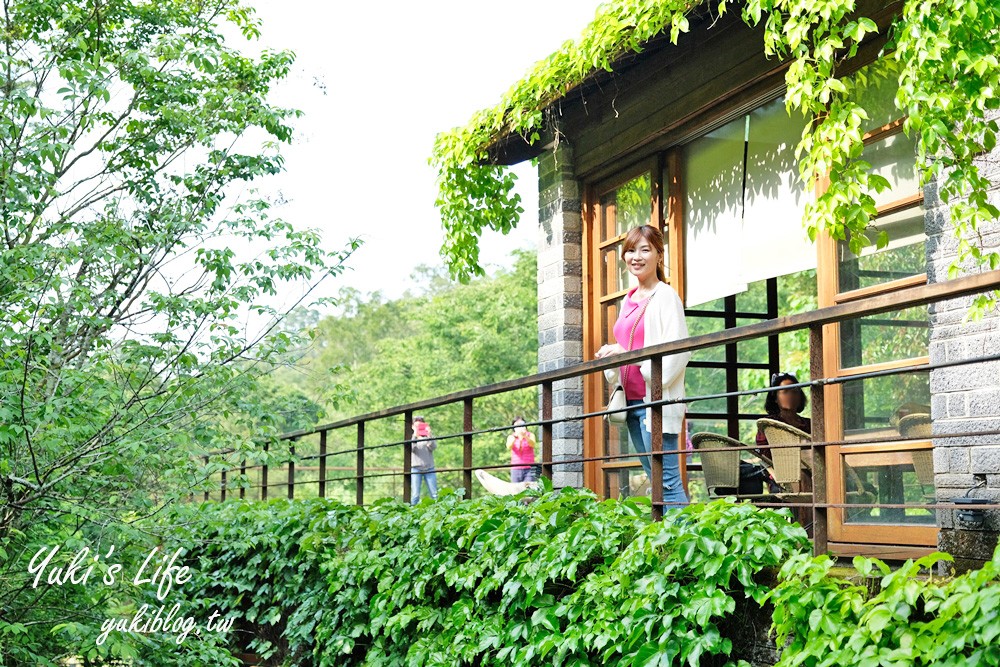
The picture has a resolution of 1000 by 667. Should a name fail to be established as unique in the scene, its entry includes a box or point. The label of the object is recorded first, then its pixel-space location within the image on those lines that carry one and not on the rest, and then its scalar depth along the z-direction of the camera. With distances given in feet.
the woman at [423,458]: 55.42
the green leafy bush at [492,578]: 14.26
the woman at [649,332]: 19.48
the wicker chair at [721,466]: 19.40
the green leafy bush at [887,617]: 10.52
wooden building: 17.78
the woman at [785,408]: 22.41
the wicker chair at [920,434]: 18.13
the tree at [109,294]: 22.24
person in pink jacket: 49.84
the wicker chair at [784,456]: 18.63
